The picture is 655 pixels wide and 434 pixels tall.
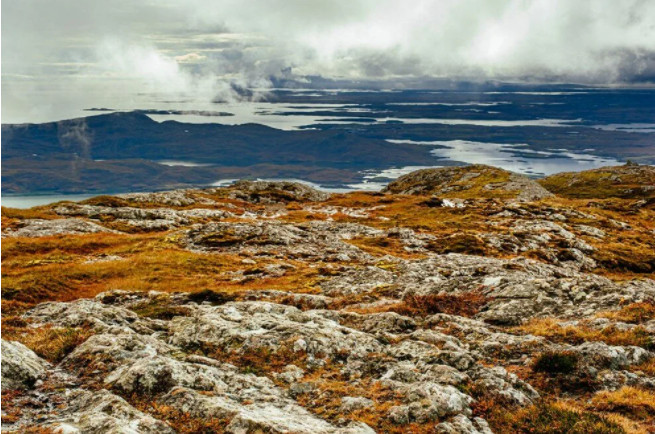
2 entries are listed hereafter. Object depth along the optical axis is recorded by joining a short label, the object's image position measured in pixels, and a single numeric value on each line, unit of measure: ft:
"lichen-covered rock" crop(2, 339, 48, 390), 69.21
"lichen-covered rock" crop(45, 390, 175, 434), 54.70
